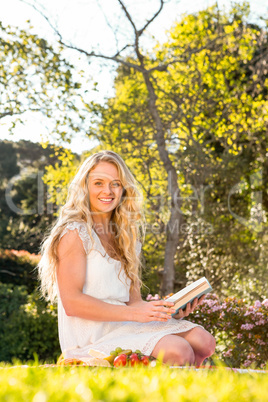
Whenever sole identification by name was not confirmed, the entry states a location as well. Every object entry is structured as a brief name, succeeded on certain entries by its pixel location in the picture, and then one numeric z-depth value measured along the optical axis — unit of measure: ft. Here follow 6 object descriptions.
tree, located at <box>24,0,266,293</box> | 27.22
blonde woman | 9.16
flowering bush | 15.46
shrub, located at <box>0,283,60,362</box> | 21.27
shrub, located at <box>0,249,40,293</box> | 31.40
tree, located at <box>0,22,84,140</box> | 25.38
